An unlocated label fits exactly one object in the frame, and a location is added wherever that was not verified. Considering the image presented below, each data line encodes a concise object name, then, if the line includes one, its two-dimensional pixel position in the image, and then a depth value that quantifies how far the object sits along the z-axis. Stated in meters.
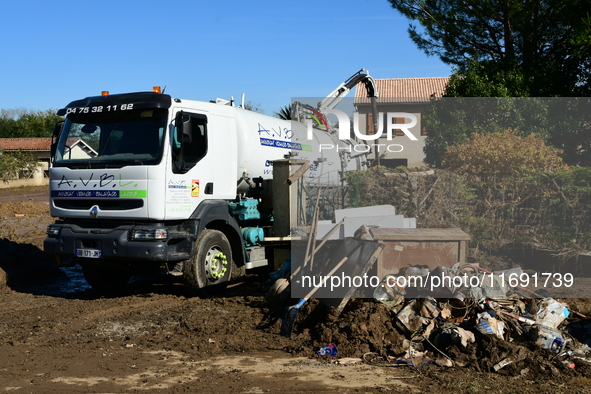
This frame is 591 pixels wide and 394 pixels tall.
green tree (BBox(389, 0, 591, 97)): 12.70
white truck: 8.53
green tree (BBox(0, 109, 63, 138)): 66.50
